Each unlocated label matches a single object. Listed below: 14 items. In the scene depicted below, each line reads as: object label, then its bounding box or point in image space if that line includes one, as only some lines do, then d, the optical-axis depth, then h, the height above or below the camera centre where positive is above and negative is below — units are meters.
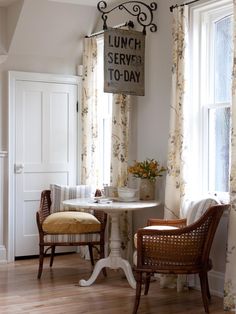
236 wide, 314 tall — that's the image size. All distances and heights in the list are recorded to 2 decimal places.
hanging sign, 5.00 +0.75
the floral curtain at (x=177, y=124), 4.80 +0.17
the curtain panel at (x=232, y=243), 4.17 -0.74
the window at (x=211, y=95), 4.73 +0.41
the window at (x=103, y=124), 6.25 +0.22
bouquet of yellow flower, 5.09 -0.24
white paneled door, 6.19 -0.01
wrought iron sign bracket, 5.30 +1.29
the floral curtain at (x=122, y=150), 5.57 -0.06
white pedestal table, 4.74 -0.89
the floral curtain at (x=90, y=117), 6.21 +0.30
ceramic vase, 5.13 -0.41
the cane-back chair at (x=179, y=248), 4.11 -0.77
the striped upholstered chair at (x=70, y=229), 5.26 -0.80
